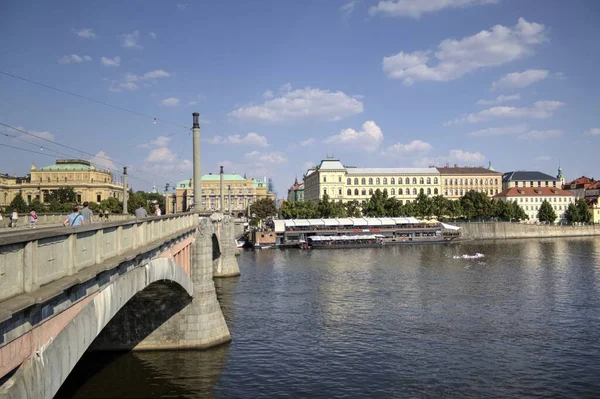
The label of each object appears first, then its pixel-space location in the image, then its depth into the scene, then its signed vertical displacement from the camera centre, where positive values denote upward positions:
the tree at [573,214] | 167.62 -2.95
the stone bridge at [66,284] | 8.59 -1.76
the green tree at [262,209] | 174.00 +0.52
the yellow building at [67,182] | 150.50 +9.92
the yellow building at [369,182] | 183.25 +9.64
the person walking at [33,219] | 34.47 -0.32
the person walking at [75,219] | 15.78 -0.17
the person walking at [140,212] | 26.45 +0.02
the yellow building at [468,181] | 190.62 +9.87
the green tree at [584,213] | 168.38 -2.69
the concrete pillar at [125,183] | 48.47 +2.92
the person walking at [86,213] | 20.45 +0.02
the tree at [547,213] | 168.88 -2.48
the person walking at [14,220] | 34.12 -0.37
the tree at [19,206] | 109.62 +1.89
